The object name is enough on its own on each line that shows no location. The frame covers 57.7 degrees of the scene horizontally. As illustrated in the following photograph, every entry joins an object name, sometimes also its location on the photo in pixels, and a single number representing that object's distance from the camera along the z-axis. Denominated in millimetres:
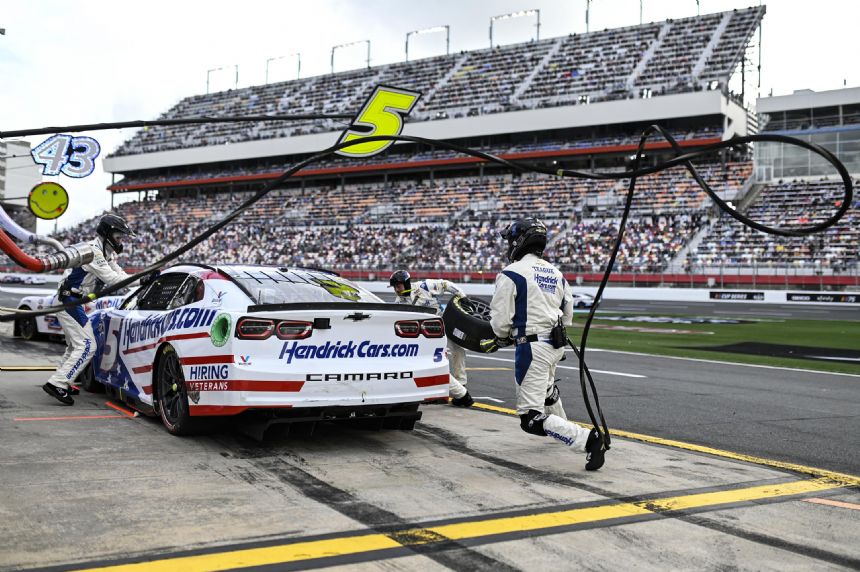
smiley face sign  7895
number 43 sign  8164
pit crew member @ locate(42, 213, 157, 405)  7016
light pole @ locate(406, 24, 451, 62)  69875
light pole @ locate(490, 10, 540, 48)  66625
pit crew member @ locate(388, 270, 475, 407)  8227
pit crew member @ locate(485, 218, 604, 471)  5156
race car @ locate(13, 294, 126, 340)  12695
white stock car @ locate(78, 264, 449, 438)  5223
